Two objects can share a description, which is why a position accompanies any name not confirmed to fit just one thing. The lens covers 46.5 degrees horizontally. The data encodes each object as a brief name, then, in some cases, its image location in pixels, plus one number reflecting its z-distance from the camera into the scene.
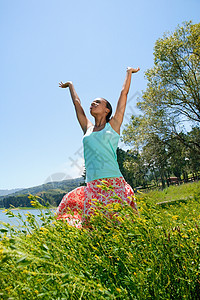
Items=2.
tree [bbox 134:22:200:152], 18.64
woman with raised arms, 2.79
